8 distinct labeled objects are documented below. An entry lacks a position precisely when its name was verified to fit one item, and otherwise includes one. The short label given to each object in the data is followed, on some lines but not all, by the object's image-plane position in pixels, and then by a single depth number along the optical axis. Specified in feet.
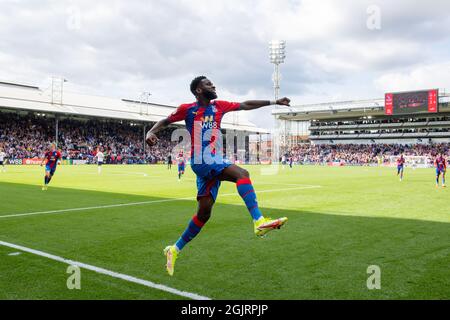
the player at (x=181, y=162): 74.73
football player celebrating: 16.43
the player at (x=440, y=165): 65.36
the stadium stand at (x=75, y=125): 170.81
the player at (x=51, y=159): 56.63
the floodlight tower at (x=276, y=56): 245.24
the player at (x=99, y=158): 101.04
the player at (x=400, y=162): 85.13
